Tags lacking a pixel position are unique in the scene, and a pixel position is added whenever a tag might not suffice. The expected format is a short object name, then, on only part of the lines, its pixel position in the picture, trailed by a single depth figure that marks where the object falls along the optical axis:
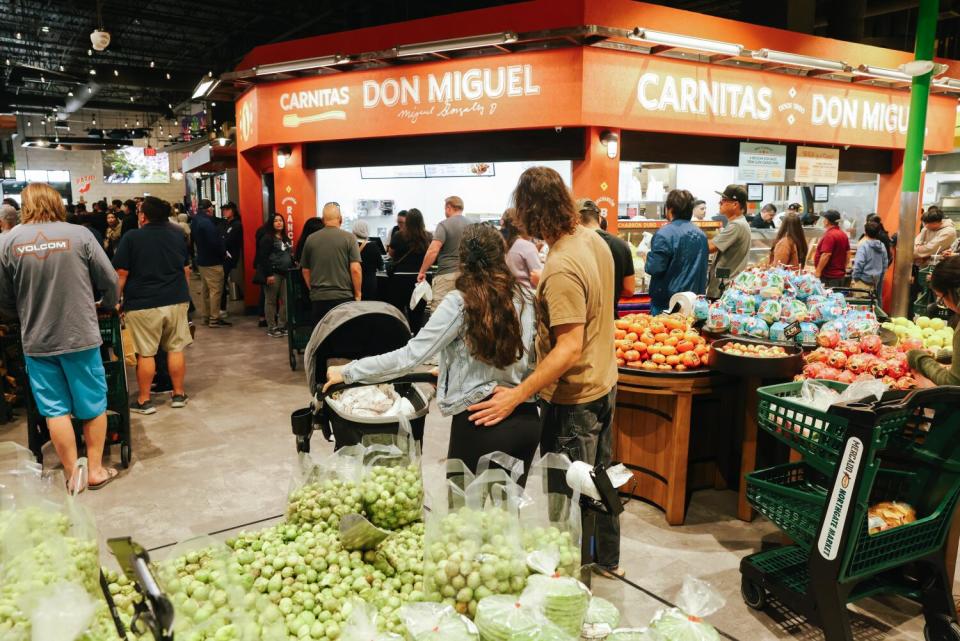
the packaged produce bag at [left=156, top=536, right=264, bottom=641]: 1.38
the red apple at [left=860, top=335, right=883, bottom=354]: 3.82
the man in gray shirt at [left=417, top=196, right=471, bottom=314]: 7.36
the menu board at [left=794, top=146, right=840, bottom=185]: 9.65
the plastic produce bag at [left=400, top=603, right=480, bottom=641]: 1.40
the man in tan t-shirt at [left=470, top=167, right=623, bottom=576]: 2.56
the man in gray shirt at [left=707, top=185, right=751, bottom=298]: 6.48
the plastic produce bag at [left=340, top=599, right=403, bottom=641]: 1.39
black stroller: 3.00
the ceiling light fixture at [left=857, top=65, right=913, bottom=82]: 9.23
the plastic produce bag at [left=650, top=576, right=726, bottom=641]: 1.43
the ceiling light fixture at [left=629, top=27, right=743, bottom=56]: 7.39
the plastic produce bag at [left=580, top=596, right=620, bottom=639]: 1.55
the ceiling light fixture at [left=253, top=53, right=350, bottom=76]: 8.73
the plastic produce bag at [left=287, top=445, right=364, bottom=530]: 2.04
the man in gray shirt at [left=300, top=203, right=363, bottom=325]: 6.79
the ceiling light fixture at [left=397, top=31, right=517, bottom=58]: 7.50
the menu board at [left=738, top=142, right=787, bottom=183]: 9.10
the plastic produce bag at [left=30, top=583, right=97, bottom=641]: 1.25
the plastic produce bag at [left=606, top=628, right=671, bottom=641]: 1.44
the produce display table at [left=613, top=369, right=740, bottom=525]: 3.87
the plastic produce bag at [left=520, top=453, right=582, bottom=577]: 1.65
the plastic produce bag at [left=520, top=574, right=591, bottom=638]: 1.46
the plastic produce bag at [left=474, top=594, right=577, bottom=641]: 1.38
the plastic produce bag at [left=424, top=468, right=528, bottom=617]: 1.56
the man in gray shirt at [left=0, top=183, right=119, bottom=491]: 3.98
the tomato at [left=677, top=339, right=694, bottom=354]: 3.99
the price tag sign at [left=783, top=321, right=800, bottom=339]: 4.09
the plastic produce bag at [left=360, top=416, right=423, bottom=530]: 2.07
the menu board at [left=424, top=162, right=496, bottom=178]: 10.21
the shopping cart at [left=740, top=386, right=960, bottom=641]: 2.46
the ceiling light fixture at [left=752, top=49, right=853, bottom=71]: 8.17
